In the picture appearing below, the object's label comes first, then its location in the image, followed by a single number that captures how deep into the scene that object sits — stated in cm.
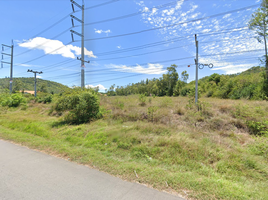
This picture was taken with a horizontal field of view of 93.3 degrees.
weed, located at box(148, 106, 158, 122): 879
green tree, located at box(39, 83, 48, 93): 8533
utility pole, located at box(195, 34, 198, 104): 1249
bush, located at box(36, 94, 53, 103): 2631
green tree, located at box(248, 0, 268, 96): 1916
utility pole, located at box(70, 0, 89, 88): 1291
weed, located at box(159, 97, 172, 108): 1218
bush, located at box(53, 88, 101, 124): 975
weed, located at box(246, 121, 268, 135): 664
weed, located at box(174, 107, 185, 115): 956
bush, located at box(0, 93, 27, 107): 2141
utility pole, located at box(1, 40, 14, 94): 2847
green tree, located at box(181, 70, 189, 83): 5445
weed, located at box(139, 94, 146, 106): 1411
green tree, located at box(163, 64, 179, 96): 5609
